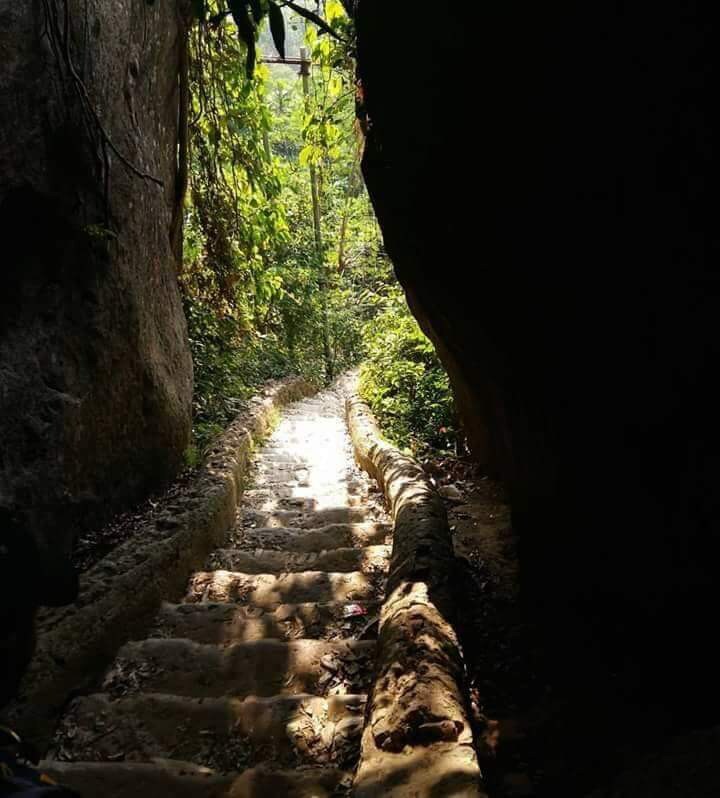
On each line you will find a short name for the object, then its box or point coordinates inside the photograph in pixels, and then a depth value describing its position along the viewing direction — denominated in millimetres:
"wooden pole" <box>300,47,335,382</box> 16359
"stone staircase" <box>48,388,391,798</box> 2385
